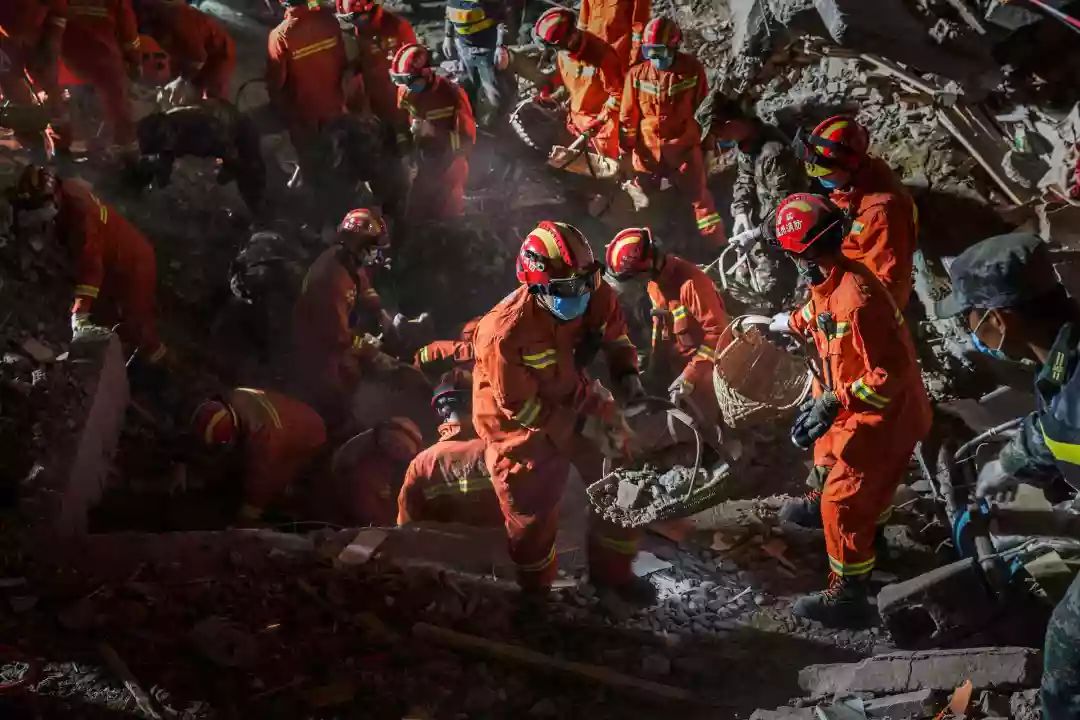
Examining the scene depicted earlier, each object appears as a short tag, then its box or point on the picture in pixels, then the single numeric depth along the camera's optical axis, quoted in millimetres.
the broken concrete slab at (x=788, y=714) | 3453
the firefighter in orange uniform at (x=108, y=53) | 7324
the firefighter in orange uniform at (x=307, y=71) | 7316
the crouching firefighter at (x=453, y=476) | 4773
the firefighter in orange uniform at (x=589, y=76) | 7738
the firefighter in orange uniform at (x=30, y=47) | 6953
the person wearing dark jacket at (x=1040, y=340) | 2920
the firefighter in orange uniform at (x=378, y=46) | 7719
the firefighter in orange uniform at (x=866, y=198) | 5121
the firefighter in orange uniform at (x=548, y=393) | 3924
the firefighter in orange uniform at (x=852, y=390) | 3967
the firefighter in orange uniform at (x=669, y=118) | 6918
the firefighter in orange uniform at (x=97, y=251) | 5586
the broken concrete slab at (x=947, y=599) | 4062
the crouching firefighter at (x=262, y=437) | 4934
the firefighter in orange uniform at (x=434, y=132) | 7094
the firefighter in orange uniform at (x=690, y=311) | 5402
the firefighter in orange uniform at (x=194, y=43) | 7836
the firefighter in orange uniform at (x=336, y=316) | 5660
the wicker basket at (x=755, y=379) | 5176
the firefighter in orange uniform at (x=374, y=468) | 5281
